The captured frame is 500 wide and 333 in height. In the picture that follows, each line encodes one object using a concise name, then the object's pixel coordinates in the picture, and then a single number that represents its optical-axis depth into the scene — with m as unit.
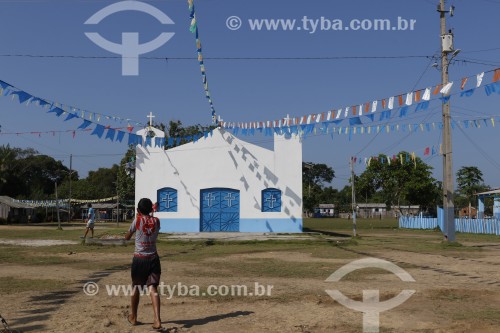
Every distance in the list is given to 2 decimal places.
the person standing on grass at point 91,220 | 22.77
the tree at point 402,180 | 49.38
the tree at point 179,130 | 52.13
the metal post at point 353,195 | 25.64
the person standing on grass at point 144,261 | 6.75
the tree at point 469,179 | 58.19
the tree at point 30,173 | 64.06
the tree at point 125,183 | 61.46
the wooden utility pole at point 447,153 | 20.36
